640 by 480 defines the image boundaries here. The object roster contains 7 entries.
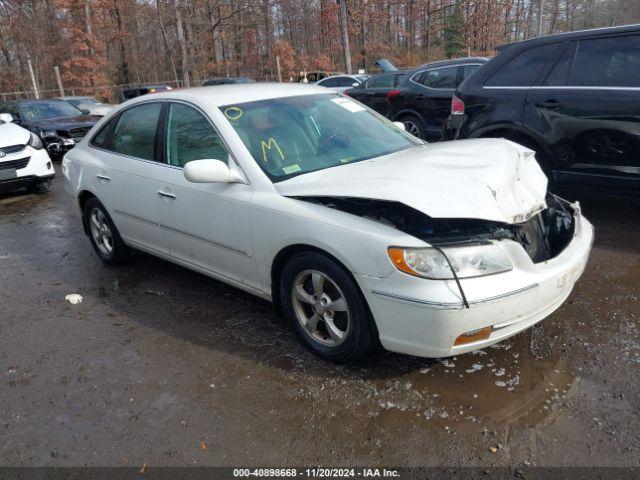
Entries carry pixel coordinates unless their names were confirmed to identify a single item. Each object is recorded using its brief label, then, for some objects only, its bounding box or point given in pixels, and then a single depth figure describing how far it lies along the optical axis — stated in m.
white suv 7.90
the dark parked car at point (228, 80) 23.98
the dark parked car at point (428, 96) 8.98
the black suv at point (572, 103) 4.64
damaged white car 2.58
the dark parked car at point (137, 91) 20.78
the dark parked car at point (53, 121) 11.24
